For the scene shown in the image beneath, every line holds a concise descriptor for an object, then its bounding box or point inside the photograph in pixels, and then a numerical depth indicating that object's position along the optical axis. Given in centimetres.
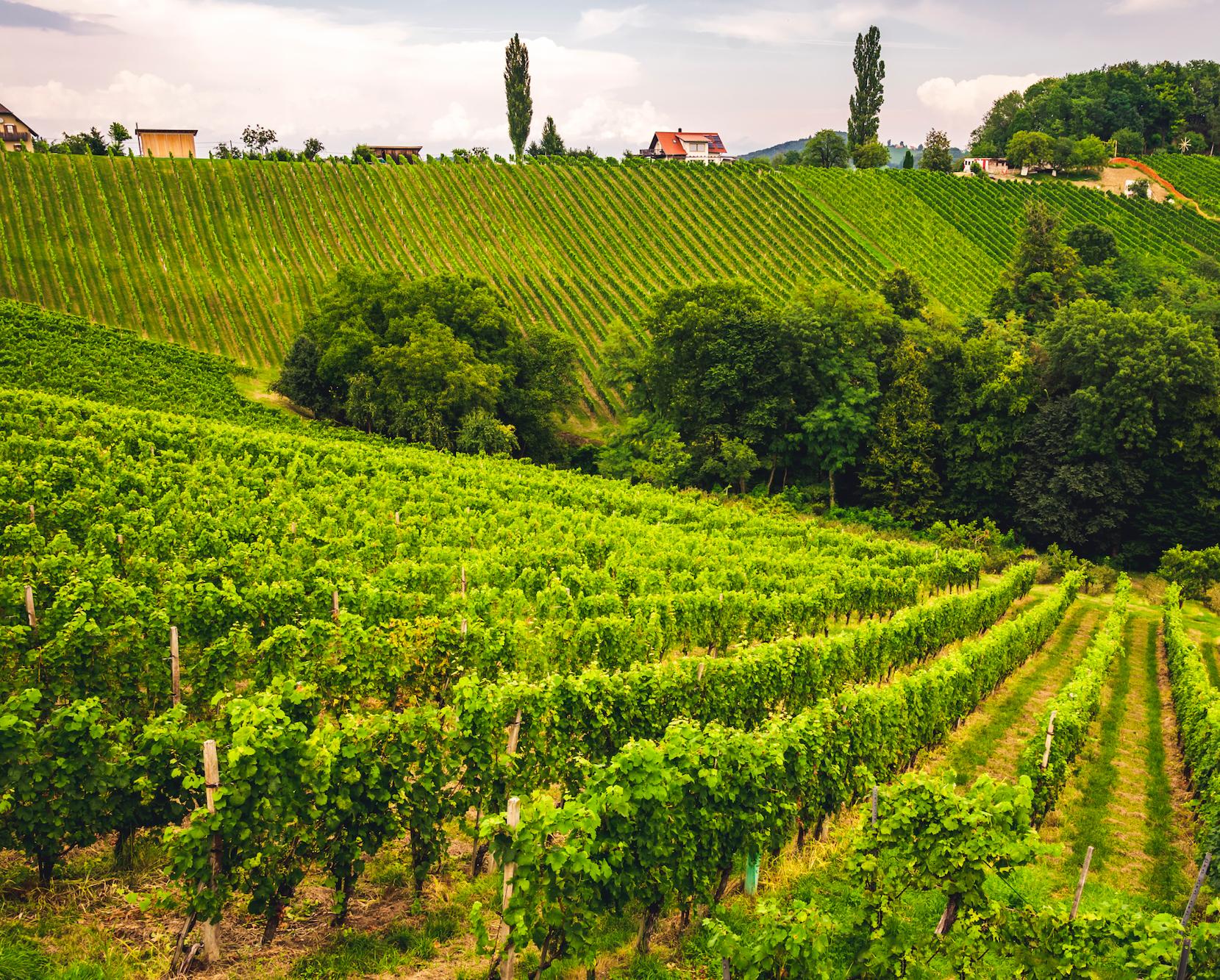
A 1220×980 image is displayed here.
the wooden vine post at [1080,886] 761
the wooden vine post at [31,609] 1073
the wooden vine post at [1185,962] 623
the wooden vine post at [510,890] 696
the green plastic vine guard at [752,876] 961
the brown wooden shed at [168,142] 8538
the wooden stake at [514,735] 995
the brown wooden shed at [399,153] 8538
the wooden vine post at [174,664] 1045
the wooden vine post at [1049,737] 1261
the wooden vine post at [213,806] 716
